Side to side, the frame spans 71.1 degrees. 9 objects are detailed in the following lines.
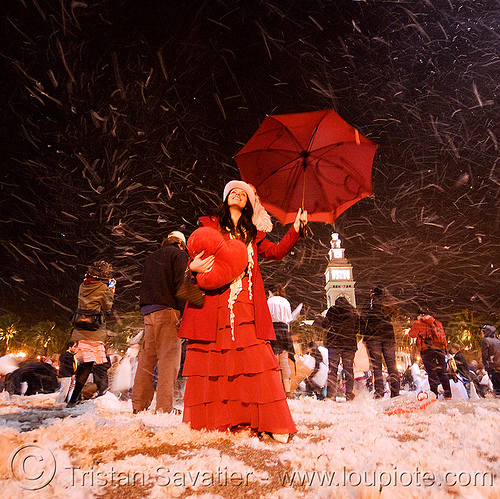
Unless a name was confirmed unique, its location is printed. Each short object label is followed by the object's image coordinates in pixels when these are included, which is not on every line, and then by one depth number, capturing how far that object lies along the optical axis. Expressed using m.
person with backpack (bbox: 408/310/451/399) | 7.27
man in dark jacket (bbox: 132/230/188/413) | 4.24
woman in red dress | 2.78
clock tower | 114.75
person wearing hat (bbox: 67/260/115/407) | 5.39
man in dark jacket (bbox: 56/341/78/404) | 7.75
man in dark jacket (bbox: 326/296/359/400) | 7.07
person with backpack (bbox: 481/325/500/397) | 9.09
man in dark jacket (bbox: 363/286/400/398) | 6.86
